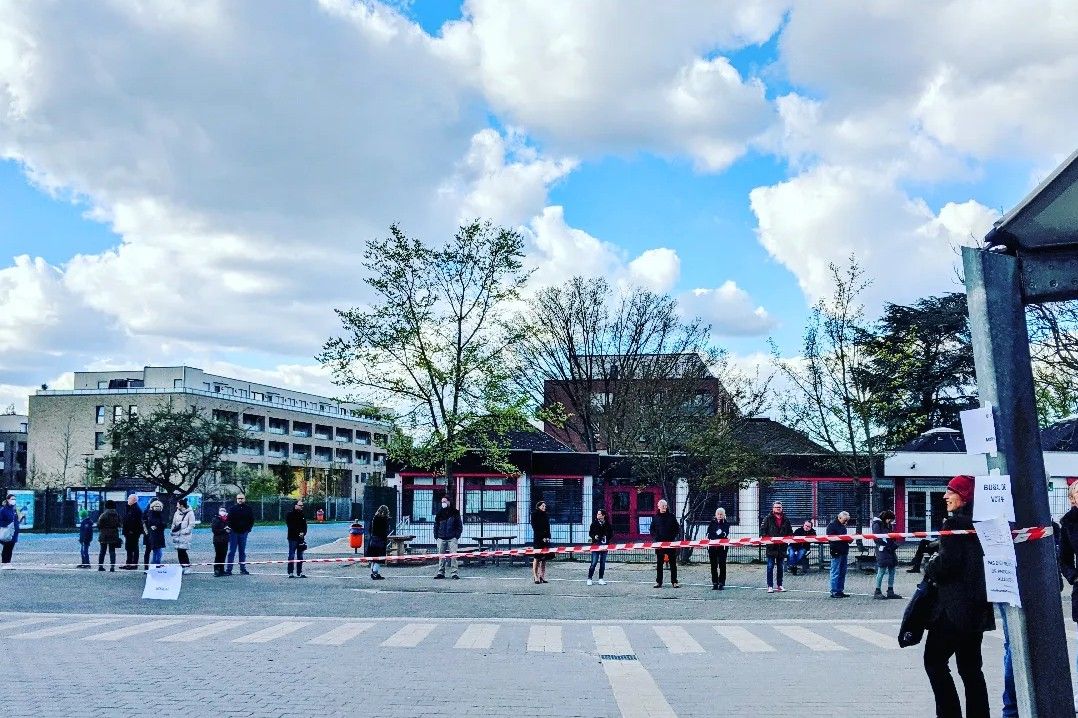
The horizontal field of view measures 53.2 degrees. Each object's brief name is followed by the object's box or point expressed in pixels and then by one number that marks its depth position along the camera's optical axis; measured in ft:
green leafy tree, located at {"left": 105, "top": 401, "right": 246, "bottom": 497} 196.75
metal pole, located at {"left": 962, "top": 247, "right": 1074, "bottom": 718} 17.03
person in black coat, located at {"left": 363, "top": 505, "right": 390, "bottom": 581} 75.77
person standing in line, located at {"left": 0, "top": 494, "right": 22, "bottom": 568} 80.27
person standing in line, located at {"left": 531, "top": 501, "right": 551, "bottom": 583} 74.79
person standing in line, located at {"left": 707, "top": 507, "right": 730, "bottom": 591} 70.28
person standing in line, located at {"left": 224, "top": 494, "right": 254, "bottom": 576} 77.92
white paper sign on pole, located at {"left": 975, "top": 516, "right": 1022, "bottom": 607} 16.93
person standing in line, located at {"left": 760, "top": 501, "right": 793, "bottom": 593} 68.44
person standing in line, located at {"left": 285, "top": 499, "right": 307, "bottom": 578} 78.95
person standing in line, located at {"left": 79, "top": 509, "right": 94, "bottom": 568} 83.92
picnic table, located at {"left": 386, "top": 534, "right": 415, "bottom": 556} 94.07
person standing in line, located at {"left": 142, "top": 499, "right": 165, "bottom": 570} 78.07
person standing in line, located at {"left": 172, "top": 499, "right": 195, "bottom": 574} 78.33
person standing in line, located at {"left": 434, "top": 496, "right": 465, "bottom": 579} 78.79
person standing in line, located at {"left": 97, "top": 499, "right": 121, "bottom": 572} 81.05
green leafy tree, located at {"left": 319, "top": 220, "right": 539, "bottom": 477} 99.96
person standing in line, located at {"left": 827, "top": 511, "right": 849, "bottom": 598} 65.31
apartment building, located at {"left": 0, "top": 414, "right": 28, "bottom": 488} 347.77
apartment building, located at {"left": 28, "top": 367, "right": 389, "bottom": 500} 320.29
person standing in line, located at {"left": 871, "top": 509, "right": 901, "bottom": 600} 65.31
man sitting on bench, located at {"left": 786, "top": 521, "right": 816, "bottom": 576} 82.48
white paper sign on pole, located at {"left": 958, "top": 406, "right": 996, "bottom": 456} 16.85
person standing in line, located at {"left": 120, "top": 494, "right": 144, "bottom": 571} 82.07
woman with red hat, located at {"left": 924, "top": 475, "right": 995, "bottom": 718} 22.31
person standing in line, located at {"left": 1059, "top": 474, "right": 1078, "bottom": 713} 32.63
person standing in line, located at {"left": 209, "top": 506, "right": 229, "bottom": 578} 79.71
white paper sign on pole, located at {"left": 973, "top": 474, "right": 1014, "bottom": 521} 16.79
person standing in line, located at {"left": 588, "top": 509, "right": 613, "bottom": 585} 73.36
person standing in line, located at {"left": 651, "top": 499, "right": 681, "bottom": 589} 70.79
